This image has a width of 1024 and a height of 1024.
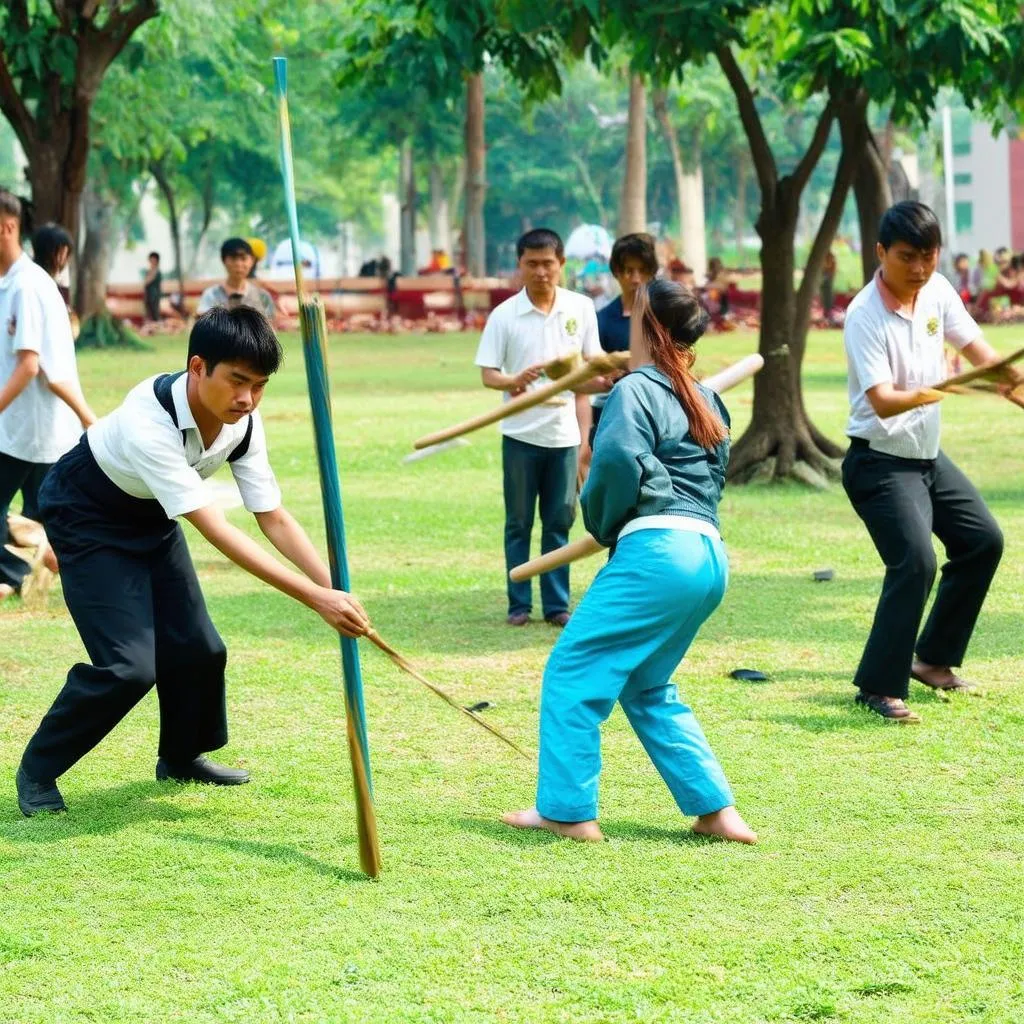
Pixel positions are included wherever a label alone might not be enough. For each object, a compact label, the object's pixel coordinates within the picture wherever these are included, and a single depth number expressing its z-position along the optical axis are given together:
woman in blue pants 4.69
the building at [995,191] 72.06
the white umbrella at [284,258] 46.22
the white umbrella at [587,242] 51.97
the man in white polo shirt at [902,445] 6.04
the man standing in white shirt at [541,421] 8.01
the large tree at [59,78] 14.05
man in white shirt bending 4.65
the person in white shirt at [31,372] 7.55
